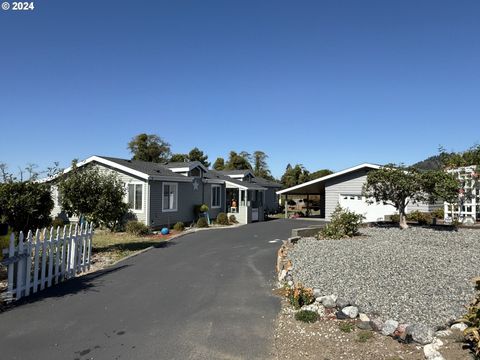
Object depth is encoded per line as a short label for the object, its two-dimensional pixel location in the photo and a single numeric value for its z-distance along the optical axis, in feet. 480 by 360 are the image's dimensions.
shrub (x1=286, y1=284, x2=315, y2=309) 21.57
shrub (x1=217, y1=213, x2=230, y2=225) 78.99
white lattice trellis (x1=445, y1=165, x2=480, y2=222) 48.48
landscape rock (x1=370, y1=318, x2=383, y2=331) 17.12
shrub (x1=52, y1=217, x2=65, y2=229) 56.82
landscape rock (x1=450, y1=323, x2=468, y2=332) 15.97
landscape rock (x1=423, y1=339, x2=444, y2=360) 13.74
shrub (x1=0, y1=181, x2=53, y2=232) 33.53
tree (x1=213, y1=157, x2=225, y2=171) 203.51
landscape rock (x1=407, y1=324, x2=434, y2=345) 15.35
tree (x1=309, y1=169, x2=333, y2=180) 175.97
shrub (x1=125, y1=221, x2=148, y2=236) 57.31
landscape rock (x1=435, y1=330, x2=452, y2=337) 15.61
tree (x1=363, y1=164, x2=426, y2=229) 45.88
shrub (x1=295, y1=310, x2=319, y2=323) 19.36
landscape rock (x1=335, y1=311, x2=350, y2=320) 19.06
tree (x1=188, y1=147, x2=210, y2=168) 192.83
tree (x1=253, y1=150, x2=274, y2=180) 232.16
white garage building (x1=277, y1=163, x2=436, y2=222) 78.33
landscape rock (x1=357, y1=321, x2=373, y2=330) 17.53
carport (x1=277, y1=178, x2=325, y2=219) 87.04
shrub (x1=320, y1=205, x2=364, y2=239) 43.55
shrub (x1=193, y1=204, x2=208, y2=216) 77.30
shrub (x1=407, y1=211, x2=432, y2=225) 56.95
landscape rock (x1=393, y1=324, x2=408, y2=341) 15.87
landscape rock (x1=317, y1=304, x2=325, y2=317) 20.19
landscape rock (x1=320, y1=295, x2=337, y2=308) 20.52
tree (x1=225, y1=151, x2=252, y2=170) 192.44
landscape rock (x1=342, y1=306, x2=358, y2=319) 18.97
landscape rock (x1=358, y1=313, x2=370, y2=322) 18.18
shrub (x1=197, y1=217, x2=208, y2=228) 72.73
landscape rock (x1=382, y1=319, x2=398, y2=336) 16.55
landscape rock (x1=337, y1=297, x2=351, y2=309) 19.87
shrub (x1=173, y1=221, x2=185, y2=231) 65.51
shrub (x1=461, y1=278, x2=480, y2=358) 12.96
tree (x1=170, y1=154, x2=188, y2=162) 186.27
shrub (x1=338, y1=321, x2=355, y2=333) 17.57
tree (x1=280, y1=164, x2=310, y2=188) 169.48
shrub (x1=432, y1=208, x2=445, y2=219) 65.22
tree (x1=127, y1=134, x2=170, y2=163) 189.58
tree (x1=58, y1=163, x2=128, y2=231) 41.37
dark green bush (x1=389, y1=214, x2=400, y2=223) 59.55
